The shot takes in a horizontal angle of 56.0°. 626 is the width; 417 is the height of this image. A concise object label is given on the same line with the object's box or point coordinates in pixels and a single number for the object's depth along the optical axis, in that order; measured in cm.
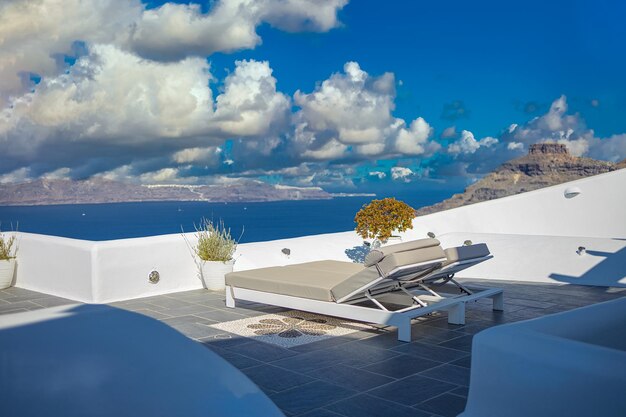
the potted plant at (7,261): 702
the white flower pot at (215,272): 682
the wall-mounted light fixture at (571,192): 1040
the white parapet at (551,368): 191
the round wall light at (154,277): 665
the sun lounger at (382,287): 454
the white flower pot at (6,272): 702
